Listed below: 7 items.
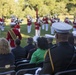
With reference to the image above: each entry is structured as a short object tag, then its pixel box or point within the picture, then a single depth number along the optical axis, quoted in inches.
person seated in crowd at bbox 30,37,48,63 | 226.4
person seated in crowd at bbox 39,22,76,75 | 156.2
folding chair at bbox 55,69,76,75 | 154.6
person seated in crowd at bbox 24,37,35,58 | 329.4
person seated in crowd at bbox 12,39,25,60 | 303.5
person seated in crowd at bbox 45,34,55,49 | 314.9
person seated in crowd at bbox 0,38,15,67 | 215.8
